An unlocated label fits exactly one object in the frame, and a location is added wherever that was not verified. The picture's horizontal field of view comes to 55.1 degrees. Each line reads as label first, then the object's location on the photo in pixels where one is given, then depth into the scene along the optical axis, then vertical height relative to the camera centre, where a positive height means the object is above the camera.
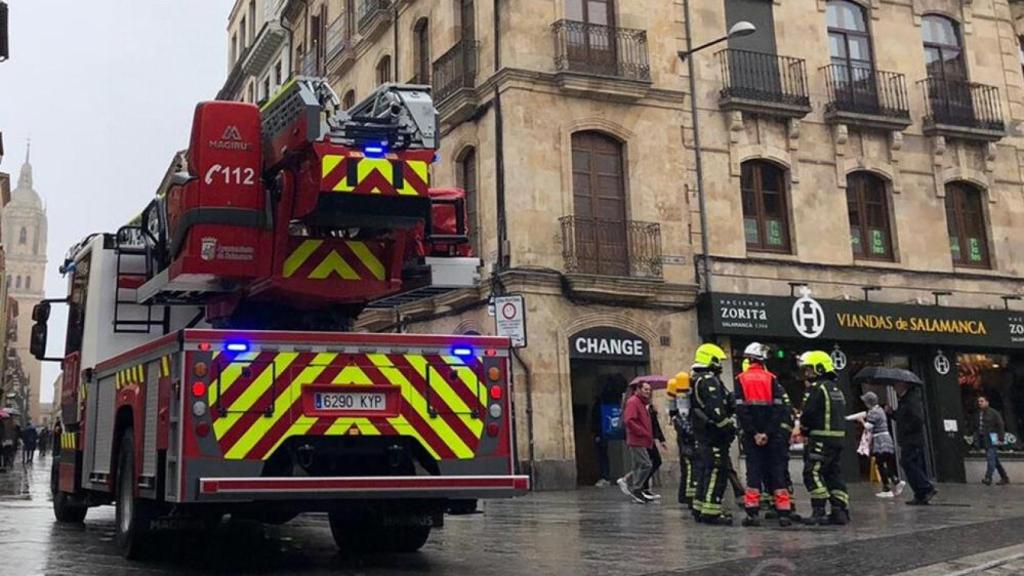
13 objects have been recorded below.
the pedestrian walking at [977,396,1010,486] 19.27 +0.12
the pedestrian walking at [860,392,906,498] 15.02 +0.08
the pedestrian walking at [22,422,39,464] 40.65 +1.59
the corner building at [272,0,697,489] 18.33 +5.04
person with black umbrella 13.06 +0.01
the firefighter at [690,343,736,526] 10.38 +0.22
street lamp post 19.70 +6.48
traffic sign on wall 15.23 +2.16
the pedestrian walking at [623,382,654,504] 14.11 +0.22
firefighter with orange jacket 10.49 +0.25
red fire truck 6.50 +0.76
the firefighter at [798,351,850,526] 10.37 +0.04
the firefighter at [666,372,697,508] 12.66 +0.28
